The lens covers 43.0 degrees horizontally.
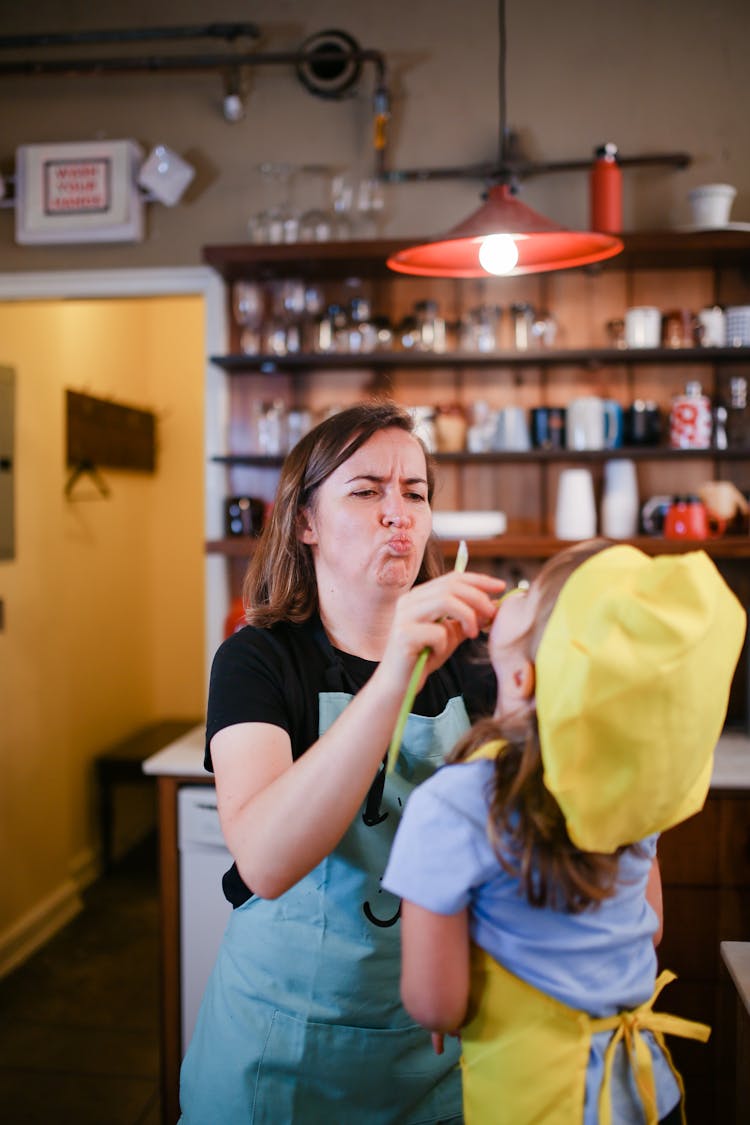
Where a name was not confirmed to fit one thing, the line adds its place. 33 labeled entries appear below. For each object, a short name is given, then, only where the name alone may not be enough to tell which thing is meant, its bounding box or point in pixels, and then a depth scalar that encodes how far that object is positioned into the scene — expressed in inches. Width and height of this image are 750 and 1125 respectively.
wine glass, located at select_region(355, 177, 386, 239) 120.0
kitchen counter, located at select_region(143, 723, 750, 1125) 96.2
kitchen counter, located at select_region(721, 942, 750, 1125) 49.3
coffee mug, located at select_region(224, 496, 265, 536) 121.8
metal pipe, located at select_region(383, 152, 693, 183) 118.1
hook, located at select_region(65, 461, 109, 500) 158.4
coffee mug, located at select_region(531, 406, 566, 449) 118.9
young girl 31.4
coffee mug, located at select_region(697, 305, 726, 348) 116.3
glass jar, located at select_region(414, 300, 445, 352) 118.9
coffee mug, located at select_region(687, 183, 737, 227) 111.1
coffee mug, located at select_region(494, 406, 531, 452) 119.0
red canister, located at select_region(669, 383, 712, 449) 116.5
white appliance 98.0
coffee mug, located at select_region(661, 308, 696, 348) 116.9
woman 41.6
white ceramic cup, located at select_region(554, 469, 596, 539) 117.8
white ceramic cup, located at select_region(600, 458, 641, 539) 118.6
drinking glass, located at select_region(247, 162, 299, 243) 118.8
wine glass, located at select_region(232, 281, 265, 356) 119.4
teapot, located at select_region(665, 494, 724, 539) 114.4
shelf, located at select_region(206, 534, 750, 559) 112.5
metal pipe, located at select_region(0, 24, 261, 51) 119.8
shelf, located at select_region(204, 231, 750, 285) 110.7
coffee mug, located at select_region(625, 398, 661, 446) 117.6
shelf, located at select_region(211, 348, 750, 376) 115.2
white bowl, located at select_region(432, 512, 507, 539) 115.5
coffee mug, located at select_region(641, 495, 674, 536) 119.2
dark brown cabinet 95.3
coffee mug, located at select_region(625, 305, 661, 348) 116.3
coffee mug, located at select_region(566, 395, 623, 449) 116.7
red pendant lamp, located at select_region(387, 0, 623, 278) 70.5
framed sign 123.6
